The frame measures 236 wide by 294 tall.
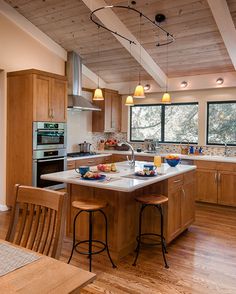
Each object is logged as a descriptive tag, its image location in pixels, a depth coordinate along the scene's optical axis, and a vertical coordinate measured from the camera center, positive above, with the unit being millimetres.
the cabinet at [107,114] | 6750 +497
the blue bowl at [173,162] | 4176 -368
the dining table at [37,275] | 1131 -583
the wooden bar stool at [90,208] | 2913 -719
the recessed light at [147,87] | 6720 +1105
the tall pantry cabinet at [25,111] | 4711 +386
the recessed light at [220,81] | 5790 +1082
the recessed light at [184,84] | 6230 +1093
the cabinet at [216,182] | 5324 -852
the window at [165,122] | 6508 +311
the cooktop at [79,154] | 5931 -391
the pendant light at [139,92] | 3868 +570
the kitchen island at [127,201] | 3146 -769
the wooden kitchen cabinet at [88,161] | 5594 -535
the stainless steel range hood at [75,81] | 5766 +1064
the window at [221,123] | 6016 +280
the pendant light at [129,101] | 4967 +579
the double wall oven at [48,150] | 4762 -262
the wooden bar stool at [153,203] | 3207 -727
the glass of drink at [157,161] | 4195 -357
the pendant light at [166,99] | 4500 +561
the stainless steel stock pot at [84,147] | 6539 -264
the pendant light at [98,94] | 4184 +582
